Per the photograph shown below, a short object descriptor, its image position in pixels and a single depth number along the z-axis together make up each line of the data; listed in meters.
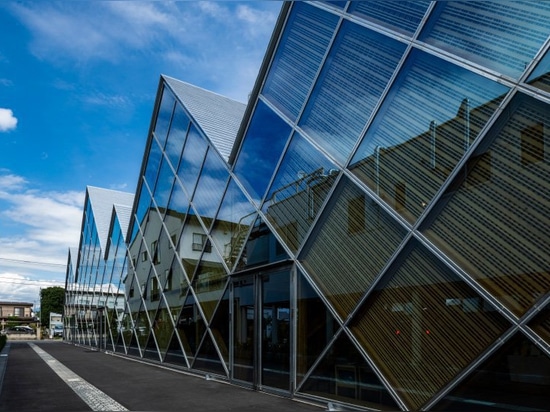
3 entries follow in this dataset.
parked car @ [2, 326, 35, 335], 62.91
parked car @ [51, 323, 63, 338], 64.14
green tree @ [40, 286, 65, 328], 85.25
